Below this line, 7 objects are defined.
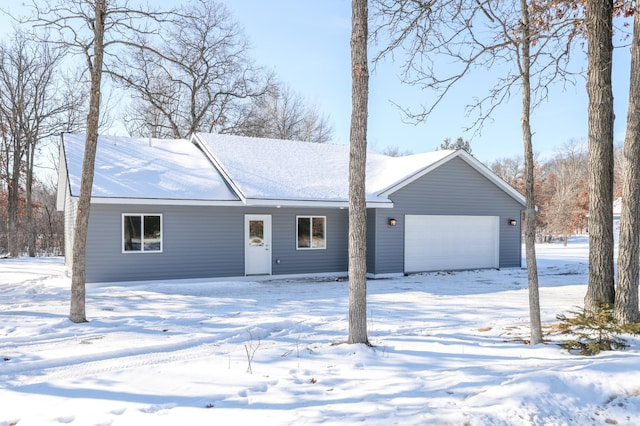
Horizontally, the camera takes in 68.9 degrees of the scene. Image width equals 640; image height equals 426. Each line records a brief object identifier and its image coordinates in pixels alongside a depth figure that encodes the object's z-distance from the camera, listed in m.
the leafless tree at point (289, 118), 29.79
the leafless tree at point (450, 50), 7.68
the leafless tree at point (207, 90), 25.08
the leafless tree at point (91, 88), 7.59
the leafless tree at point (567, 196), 33.94
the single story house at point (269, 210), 12.54
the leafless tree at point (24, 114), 23.08
